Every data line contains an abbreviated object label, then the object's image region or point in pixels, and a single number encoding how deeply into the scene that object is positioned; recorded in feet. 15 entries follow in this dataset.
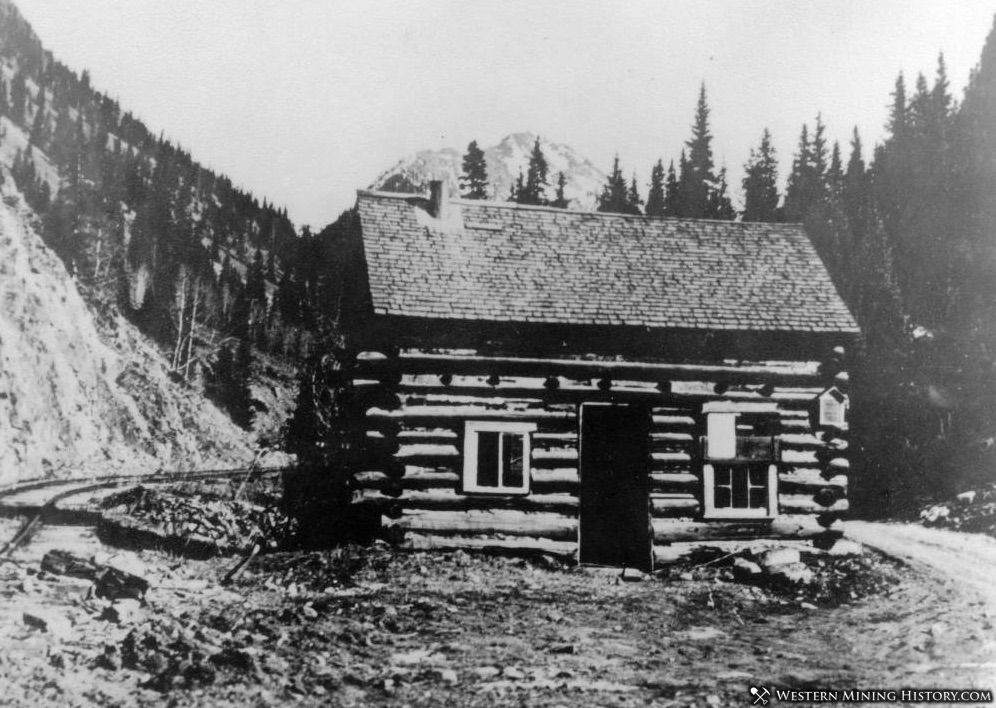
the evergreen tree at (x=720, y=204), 136.56
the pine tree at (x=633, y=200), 146.53
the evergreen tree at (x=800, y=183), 131.54
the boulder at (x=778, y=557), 33.65
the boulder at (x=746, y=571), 33.73
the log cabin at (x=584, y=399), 35.96
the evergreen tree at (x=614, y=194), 140.77
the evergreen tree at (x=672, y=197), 143.23
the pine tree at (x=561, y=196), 143.02
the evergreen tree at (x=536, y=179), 96.61
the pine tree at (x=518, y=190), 133.86
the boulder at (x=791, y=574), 32.58
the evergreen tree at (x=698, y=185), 135.23
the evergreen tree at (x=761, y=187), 129.80
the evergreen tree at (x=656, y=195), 150.00
